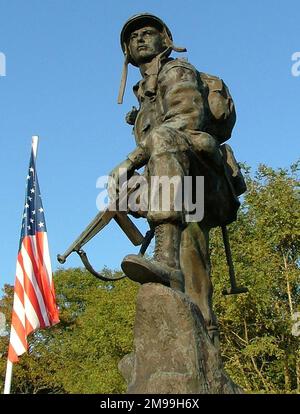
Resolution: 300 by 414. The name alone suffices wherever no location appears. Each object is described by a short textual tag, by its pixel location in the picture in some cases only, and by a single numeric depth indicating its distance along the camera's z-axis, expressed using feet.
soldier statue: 14.35
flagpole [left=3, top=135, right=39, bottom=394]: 38.86
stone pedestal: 12.73
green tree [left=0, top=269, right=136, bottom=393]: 110.11
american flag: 38.29
